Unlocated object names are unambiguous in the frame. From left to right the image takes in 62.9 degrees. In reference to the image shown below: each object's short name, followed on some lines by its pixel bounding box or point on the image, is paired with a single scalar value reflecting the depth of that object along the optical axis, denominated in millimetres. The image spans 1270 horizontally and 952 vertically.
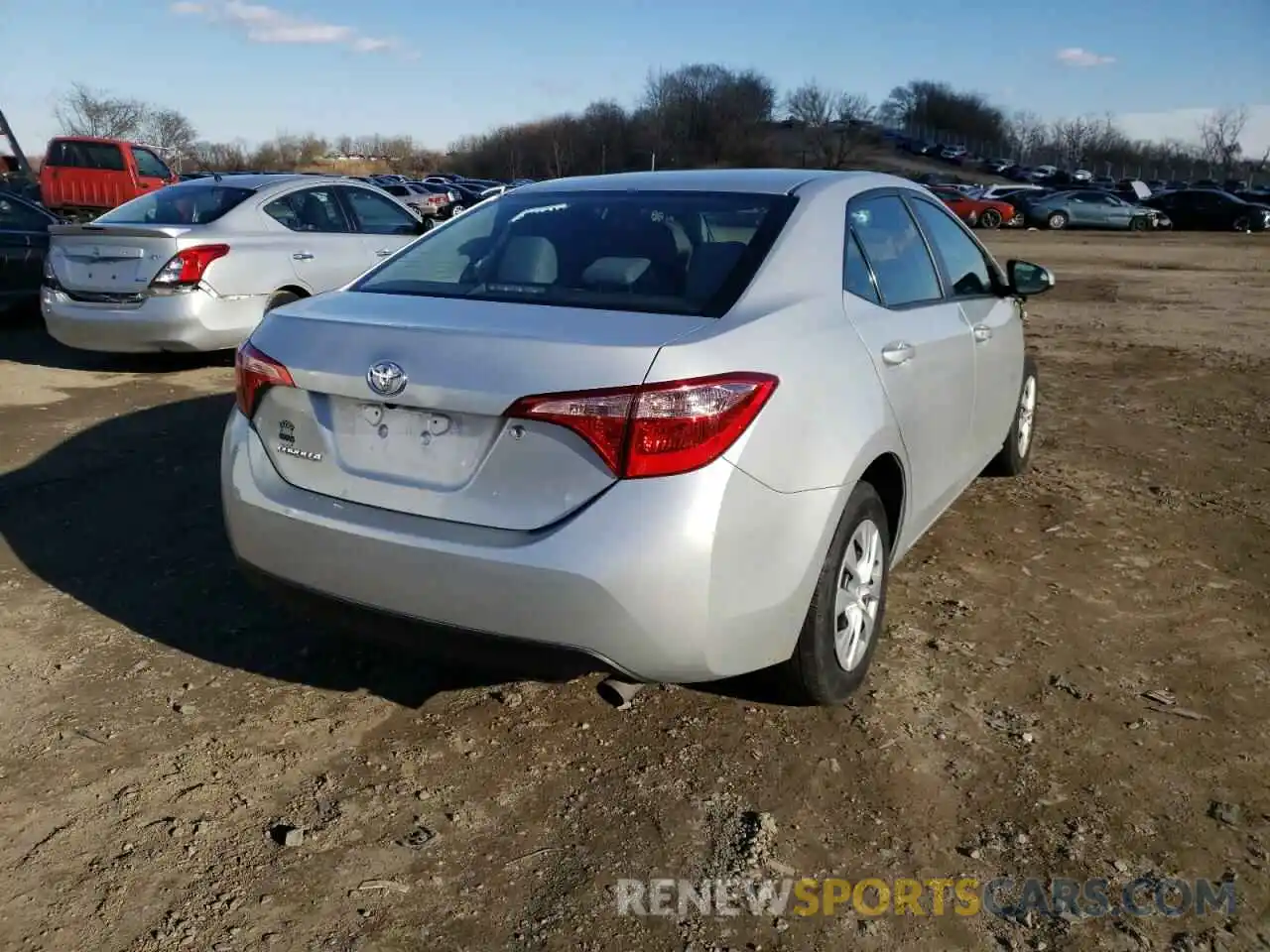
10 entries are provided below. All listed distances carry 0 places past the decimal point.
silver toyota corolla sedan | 2389
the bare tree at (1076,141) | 102438
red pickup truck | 18875
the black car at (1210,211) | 35594
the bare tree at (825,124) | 96062
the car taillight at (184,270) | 7242
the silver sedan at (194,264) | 7250
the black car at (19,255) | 9234
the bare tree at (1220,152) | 96375
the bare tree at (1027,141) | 111062
